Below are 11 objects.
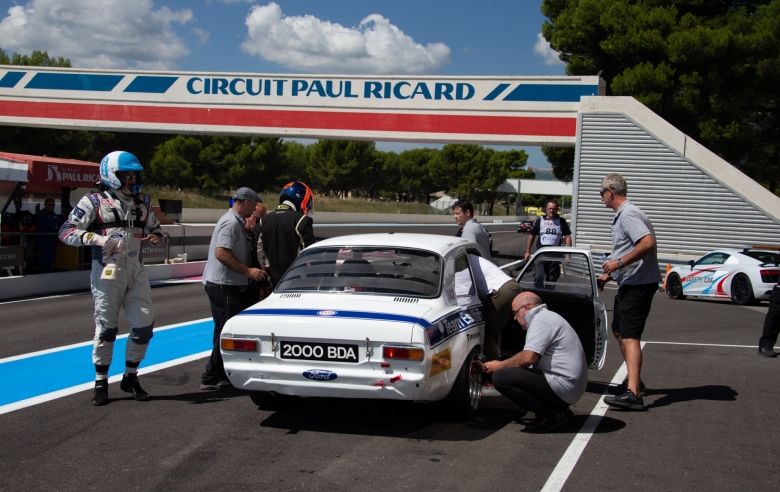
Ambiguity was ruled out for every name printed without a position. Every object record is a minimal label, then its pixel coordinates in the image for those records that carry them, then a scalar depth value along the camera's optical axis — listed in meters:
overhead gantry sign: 25.20
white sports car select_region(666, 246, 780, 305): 15.05
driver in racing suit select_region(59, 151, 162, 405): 5.93
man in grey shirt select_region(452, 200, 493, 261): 8.45
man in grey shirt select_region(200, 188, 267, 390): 6.46
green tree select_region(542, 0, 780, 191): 28.40
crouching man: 5.38
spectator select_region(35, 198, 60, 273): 14.43
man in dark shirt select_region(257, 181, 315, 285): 7.37
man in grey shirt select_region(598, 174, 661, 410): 6.15
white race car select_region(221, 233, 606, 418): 4.95
